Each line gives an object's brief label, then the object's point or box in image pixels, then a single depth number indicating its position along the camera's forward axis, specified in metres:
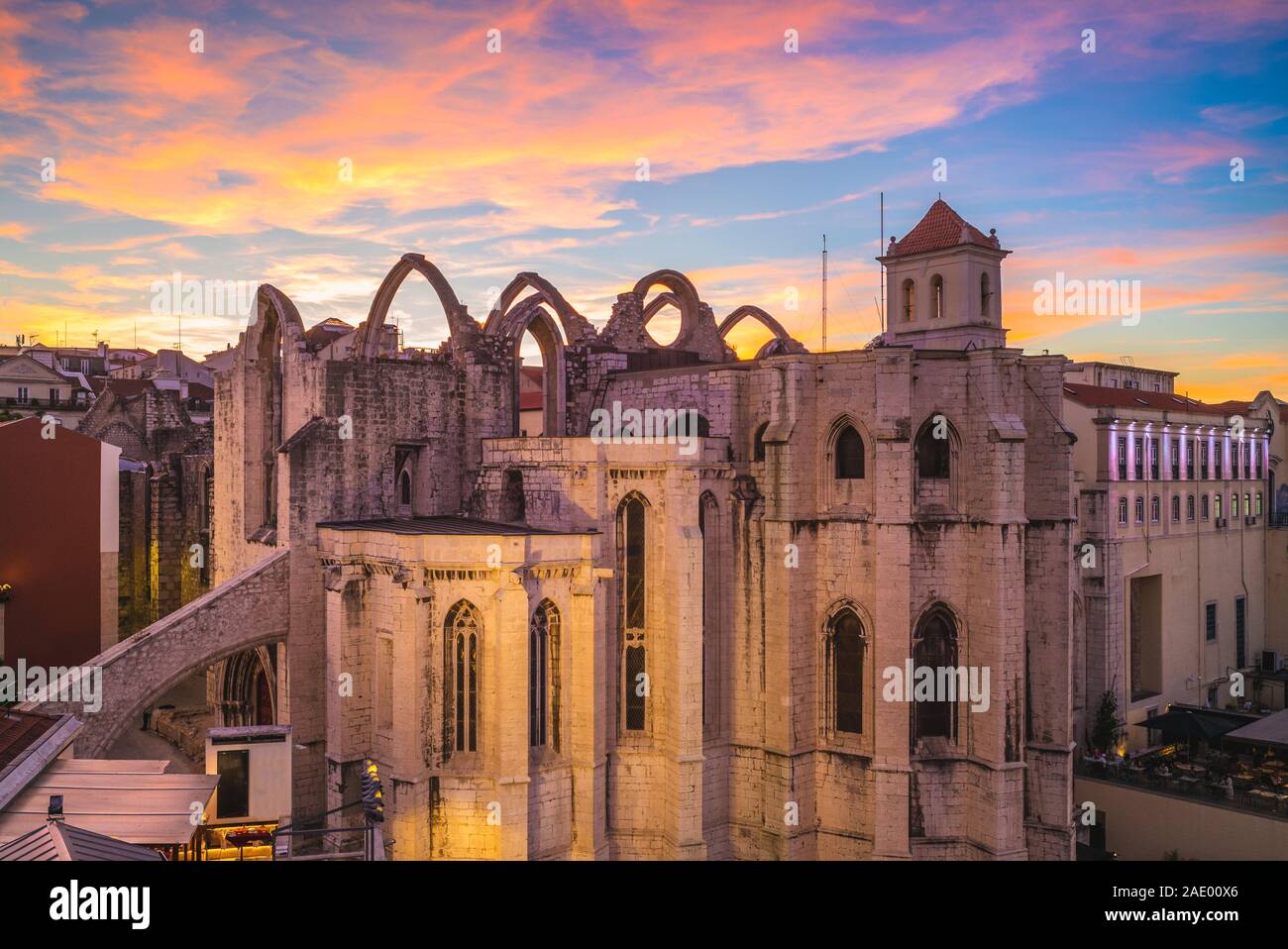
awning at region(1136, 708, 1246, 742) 32.03
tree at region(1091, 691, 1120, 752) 33.38
